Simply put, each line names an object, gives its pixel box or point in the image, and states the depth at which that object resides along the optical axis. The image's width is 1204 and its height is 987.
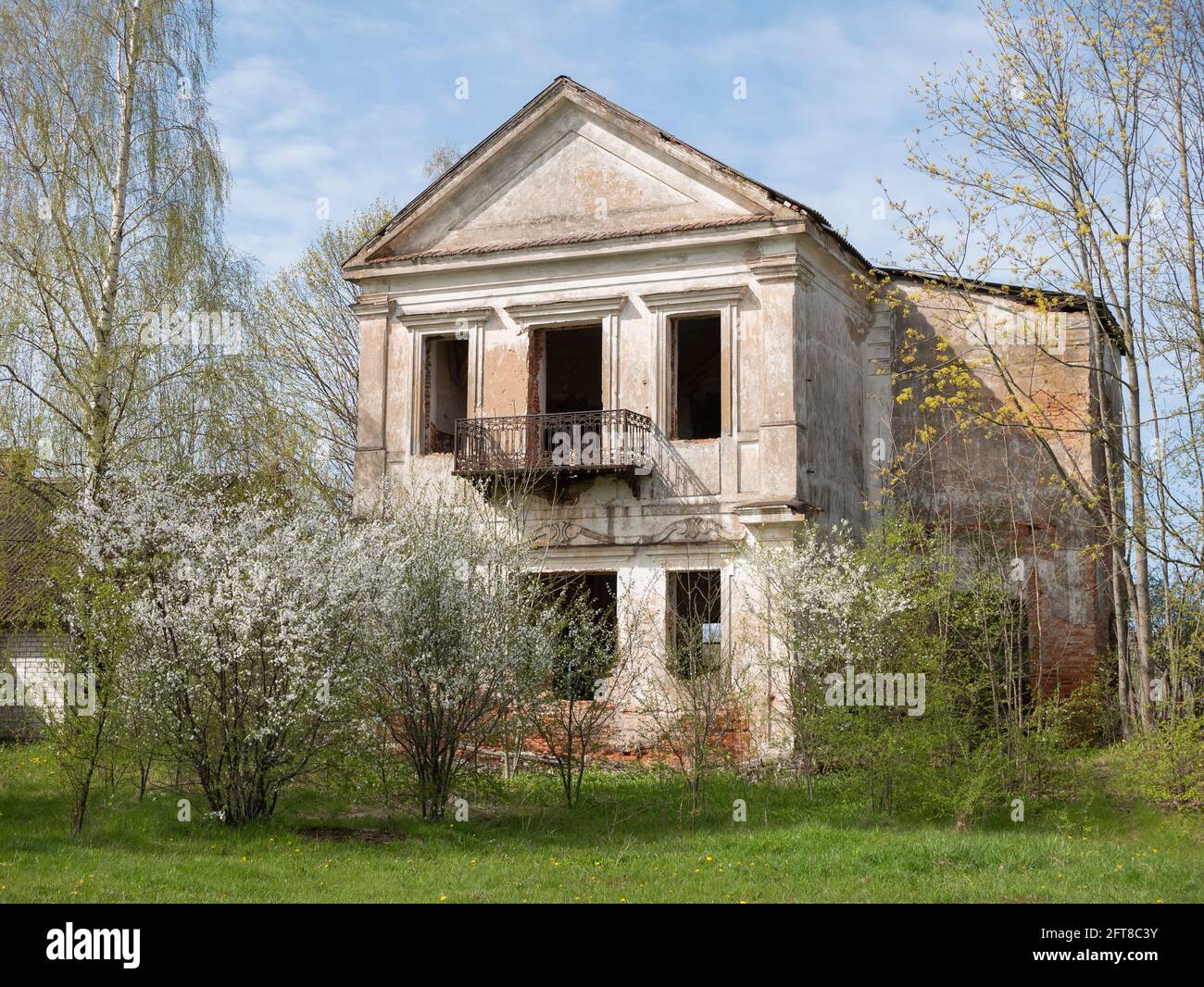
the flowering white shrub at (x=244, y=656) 13.23
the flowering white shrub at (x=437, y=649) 14.22
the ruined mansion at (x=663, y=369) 18.66
